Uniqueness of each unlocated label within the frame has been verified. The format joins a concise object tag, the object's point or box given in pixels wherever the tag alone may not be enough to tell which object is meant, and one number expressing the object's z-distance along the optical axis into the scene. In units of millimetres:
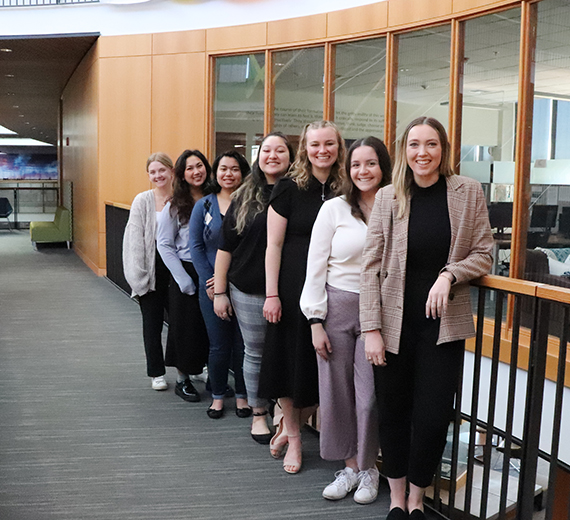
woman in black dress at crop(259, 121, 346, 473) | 3287
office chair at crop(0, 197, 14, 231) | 20231
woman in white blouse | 3016
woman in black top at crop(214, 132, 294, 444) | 3637
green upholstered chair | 15258
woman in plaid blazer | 2629
